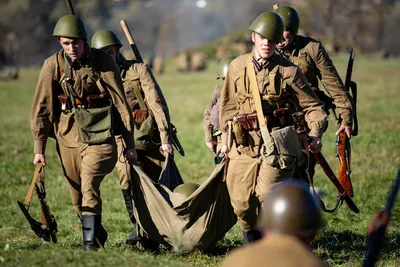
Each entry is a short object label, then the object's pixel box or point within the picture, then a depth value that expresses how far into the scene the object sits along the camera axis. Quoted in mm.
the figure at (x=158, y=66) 117687
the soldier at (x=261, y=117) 16047
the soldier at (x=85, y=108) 16969
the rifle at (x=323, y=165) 16750
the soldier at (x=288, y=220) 8219
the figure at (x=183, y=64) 123125
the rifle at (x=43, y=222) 18484
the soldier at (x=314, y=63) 19797
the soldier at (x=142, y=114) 19562
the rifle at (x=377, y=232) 9953
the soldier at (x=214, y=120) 20133
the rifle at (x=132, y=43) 21422
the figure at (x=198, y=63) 120812
